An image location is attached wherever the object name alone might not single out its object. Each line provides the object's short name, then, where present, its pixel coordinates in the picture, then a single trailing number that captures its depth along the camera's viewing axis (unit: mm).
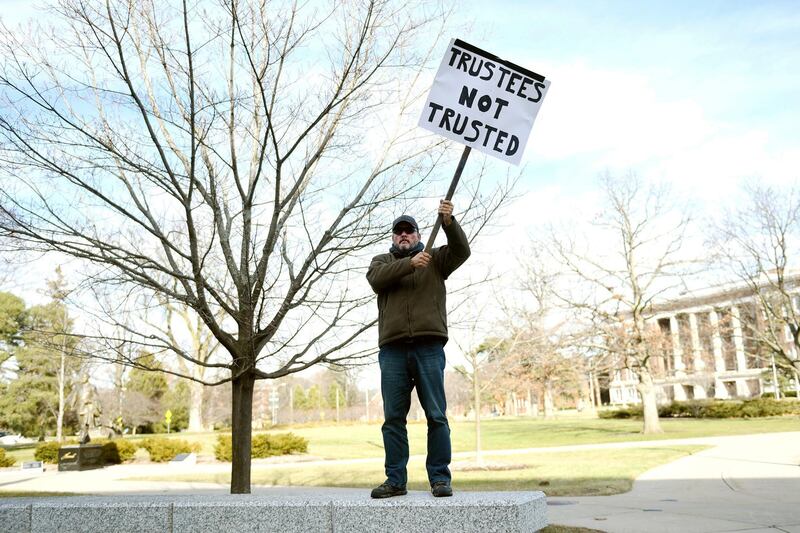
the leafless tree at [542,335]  19250
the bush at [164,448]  23859
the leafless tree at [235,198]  7012
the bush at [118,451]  23938
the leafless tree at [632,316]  26516
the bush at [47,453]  24844
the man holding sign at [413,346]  4898
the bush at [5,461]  23781
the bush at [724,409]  40125
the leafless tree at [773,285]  22469
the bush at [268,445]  22031
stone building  31047
